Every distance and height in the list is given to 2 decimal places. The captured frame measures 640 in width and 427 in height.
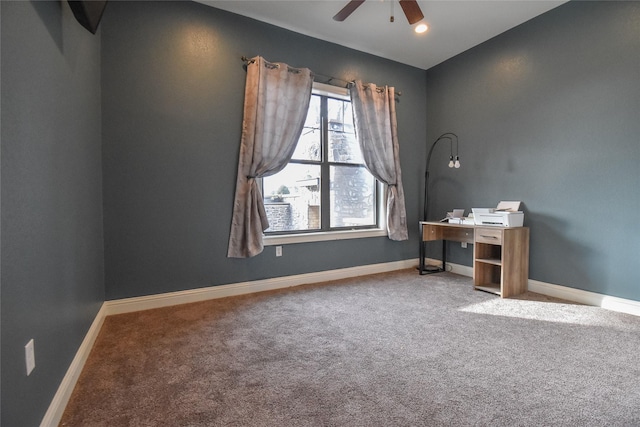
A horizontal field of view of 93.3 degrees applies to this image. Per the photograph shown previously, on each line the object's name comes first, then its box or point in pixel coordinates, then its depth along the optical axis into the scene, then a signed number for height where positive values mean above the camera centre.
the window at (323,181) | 3.38 +0.26
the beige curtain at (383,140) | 3.64 +0.78
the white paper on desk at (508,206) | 3.21 -0.04
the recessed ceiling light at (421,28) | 3.12 +1.82
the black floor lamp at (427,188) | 3.93 +0.20
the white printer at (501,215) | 3.05 -0.14
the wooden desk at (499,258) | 2.95 -0.58
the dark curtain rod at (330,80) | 3.45 +1.45
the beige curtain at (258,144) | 2.96 +0.59
